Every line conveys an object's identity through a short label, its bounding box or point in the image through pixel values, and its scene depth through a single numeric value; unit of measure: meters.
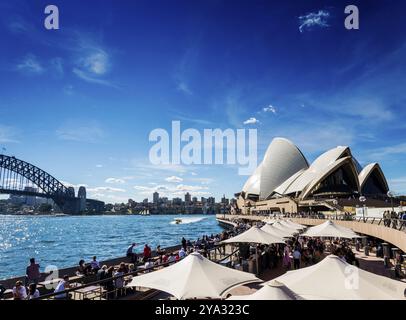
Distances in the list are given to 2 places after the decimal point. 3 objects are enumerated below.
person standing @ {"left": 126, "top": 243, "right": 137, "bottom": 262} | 16.98
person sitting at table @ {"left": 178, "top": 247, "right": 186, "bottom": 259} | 14.76
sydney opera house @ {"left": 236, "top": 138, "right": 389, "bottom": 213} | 61.34
